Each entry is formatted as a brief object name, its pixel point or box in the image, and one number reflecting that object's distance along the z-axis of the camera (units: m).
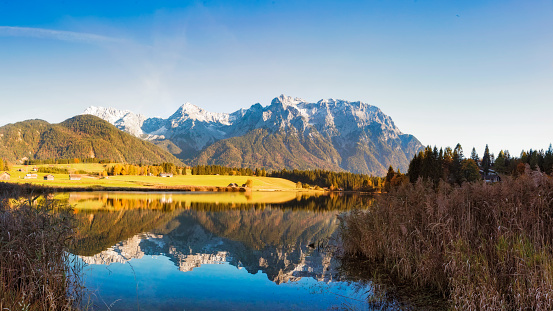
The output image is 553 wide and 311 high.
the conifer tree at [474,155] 169.65
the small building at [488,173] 137.88
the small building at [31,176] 123.31
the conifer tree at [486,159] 152.25
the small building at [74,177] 126.25
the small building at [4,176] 106.56
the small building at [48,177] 119.26
